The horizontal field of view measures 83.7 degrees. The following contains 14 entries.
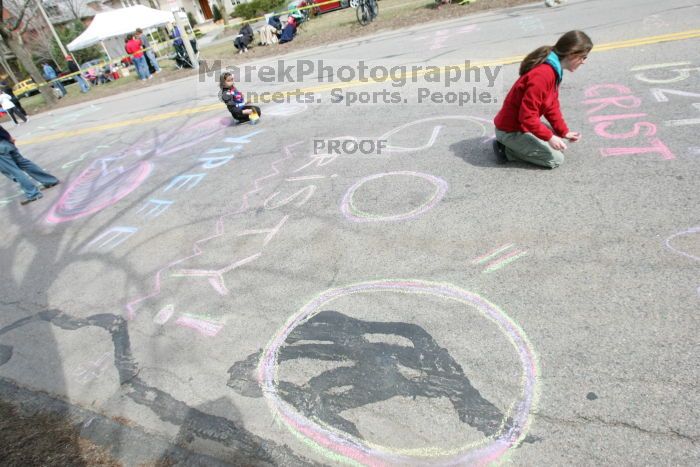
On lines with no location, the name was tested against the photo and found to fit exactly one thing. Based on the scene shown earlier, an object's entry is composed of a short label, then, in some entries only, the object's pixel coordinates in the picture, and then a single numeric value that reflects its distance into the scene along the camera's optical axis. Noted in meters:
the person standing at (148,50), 17.30
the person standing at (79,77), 19.84
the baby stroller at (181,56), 16.17
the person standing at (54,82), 20.61
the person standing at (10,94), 15.30
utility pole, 23.34
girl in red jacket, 3.56
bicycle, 14.43
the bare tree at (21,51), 16.30
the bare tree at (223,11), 30.42
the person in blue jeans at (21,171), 6.39
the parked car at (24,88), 23.28
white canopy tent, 17.89
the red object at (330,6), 21.30
